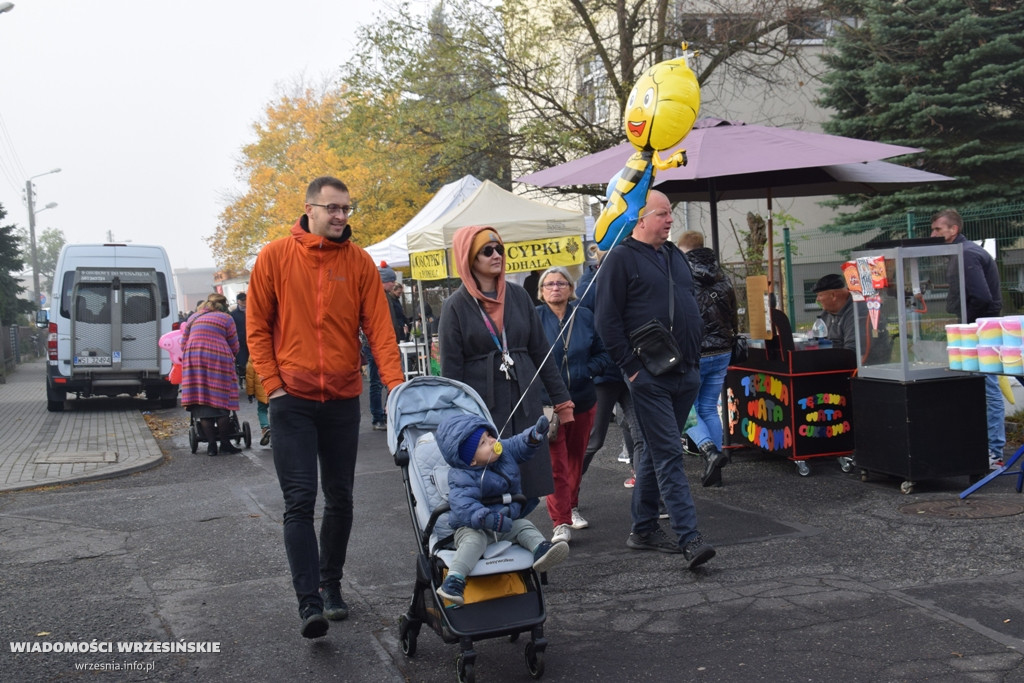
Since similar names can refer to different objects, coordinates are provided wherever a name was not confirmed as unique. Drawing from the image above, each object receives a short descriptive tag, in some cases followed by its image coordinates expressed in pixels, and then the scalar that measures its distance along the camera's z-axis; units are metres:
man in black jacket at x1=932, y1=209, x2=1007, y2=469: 8.05
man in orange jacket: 4.71
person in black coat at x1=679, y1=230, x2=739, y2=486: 7.88
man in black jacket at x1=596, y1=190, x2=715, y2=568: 5.73
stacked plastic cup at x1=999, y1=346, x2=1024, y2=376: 6.57
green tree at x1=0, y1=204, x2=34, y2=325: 30.45
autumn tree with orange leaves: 31.00
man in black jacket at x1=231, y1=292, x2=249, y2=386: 18.86
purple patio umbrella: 7.85
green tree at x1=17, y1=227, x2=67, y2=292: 107.44
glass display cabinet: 7.24
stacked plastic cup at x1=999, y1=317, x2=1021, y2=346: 6.59
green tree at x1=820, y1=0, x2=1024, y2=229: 19.11
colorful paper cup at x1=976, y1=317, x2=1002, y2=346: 6.73
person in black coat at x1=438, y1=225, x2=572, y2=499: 5.13
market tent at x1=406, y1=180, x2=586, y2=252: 12.88
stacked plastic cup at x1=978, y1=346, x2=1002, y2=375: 6.75
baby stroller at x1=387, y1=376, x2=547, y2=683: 4.11
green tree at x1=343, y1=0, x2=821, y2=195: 16.41
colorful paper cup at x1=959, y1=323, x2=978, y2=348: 6.93
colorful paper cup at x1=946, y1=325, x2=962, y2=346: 7.05
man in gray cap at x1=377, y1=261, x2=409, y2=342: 14.81
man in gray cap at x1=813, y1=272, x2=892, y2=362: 7.73
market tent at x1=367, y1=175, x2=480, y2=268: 17.46
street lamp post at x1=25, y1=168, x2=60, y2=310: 57.45
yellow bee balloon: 7.02
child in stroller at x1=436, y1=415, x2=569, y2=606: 4.14
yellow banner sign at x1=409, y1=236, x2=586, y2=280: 12.86
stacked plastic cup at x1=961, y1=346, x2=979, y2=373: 6.96
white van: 18.34
